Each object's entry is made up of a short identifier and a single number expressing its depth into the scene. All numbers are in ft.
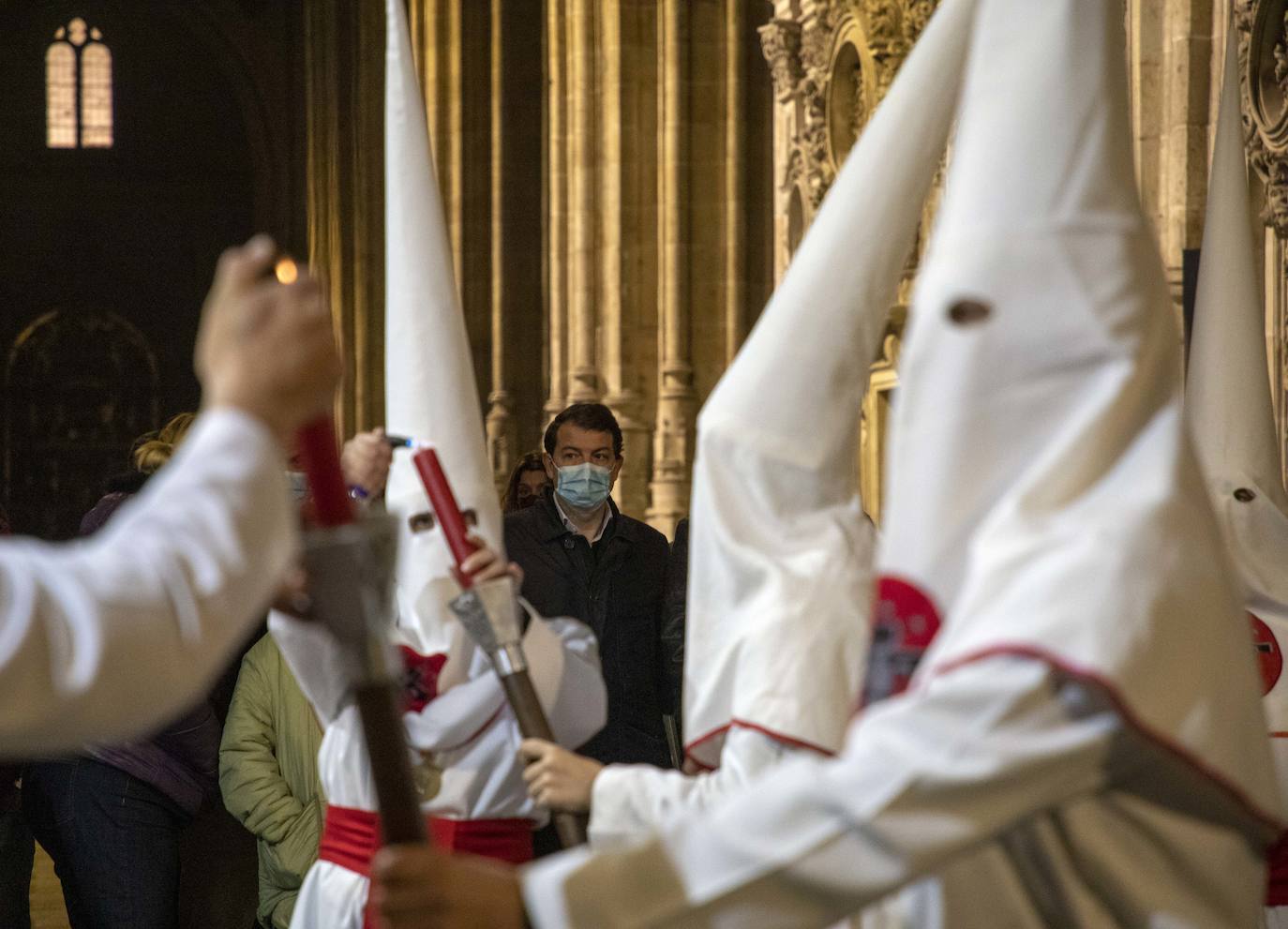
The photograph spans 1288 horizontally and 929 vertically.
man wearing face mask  15.44
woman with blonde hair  15.43
